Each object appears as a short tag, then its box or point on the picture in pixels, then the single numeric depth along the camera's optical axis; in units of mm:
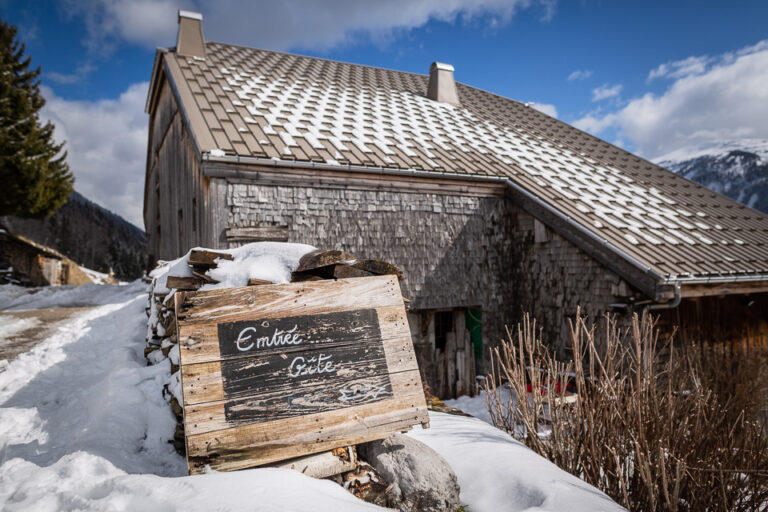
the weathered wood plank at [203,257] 3367
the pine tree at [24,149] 17203
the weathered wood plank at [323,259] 2891
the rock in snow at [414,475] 2396
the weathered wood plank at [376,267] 3162
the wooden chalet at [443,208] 6355
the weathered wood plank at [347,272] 3076
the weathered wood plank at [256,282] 2893
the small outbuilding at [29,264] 16578
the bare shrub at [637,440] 2734
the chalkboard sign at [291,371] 2330
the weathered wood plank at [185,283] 3432
